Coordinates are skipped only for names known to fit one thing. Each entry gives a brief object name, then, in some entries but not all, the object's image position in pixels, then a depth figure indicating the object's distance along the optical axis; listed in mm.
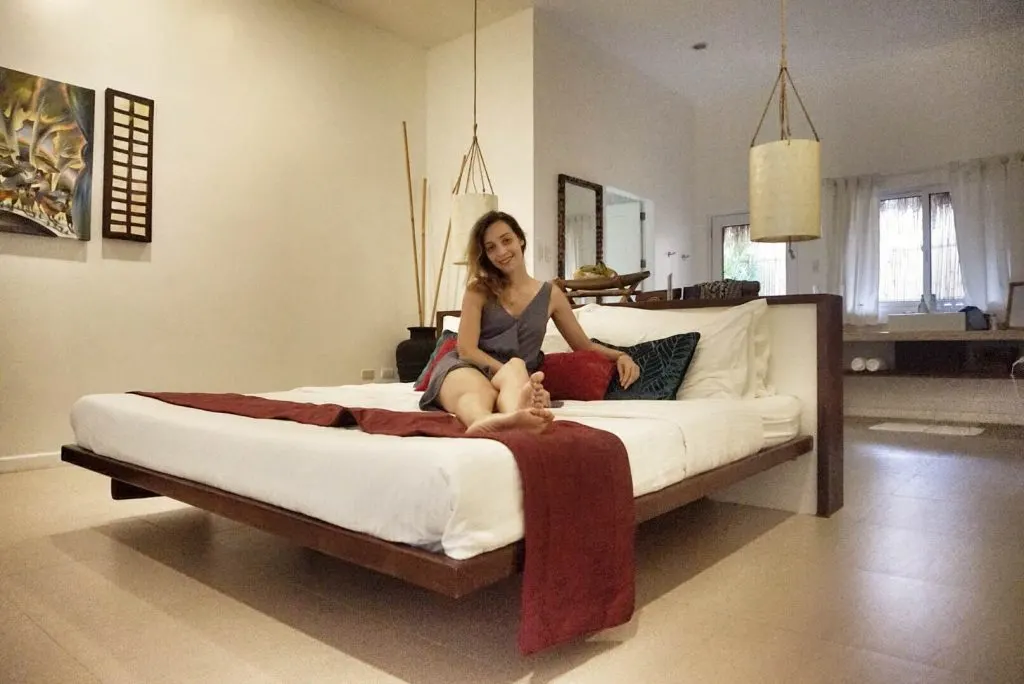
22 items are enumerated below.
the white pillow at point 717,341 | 2686
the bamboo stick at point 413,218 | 5660
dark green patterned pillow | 2609
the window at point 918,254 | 6043
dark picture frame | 3949
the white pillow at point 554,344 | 3092
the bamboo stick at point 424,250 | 5715
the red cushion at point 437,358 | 2905
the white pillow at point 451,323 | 3625
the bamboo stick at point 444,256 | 5520
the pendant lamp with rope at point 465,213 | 4469
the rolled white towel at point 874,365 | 5715
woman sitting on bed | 2101
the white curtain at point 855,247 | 6262
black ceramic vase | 5004
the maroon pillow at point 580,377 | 2623
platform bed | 1292
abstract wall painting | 3582
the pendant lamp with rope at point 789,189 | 3045
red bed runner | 1357
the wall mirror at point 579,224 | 5512
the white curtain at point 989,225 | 5566
